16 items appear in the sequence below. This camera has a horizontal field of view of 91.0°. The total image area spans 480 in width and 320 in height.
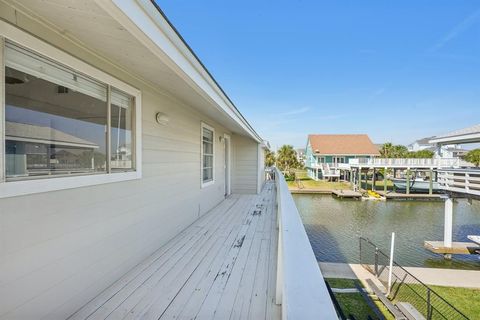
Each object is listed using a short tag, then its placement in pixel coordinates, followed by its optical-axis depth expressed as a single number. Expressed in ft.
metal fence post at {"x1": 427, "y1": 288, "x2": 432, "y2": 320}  14.38
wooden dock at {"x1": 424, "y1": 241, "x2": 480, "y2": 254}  28.47
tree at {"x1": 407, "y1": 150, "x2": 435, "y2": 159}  115.24
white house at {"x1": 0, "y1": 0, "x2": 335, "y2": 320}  4.66
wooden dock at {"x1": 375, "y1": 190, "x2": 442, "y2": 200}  62.75
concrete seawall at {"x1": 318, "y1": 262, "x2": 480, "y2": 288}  20.72
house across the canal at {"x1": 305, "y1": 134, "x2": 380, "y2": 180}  92.83
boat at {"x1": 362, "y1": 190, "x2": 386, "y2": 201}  62.98
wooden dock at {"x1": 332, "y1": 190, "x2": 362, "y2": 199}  63.05
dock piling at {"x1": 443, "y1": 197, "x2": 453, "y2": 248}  29.19
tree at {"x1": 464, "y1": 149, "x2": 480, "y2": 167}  86.97
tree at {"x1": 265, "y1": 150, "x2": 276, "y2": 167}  91.64
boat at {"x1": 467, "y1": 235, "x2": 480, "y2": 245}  26.88
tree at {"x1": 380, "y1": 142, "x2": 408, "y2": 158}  109.91
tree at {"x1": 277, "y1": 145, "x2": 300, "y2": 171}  97.40
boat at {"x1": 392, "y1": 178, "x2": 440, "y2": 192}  68.28
